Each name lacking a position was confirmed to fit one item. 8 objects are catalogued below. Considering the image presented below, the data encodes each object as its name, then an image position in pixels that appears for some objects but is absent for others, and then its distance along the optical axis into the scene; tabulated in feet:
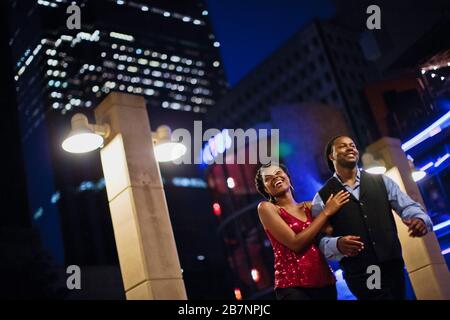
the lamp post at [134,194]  19.89
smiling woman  13.75
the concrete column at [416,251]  26.30
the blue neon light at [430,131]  51.80
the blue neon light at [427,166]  57.77
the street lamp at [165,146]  25.46
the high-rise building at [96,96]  46.57
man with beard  12.99
